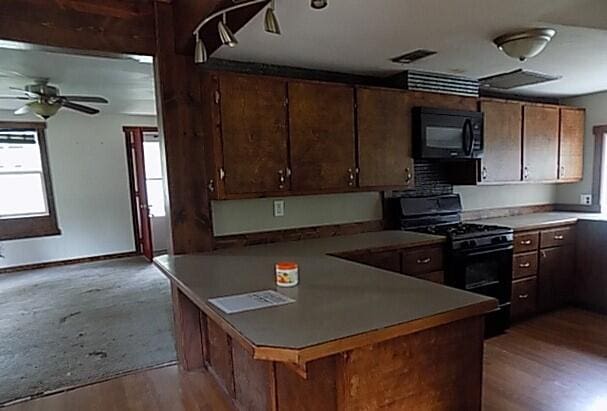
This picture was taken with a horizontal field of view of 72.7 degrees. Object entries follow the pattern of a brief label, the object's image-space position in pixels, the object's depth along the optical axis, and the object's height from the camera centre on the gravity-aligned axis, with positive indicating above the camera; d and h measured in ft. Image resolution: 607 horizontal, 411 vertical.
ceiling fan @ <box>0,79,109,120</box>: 14.28 +3.06
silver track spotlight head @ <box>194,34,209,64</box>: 6.57 +1.96
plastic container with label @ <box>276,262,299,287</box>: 6.23 -1.54
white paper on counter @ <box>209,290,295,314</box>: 5.21 -1.67
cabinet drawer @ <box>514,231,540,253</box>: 12.16 -2.35
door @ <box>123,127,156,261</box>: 22.57 -0.76
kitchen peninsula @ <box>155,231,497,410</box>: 4.39 -1.78
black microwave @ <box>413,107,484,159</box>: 11.38 +0.93
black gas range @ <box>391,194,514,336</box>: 10.69 -2.23
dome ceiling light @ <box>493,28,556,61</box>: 8.16 +2.46
